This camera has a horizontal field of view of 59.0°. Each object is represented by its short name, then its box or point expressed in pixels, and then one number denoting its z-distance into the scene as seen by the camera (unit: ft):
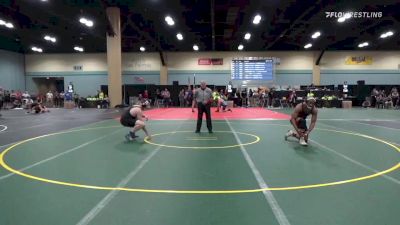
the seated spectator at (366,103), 102.58
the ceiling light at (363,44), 107.14
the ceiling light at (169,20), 76.18
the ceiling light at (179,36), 93.34
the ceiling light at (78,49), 113.29
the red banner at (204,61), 122.21
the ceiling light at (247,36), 92.79
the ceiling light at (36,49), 114.12
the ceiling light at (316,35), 90.63
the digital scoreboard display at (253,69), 115.96
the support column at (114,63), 79.15
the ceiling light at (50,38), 95.57
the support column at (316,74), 119.85
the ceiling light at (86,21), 72.24
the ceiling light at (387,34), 90.37
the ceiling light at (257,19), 73.67
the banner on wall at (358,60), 120.06
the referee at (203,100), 35.17
